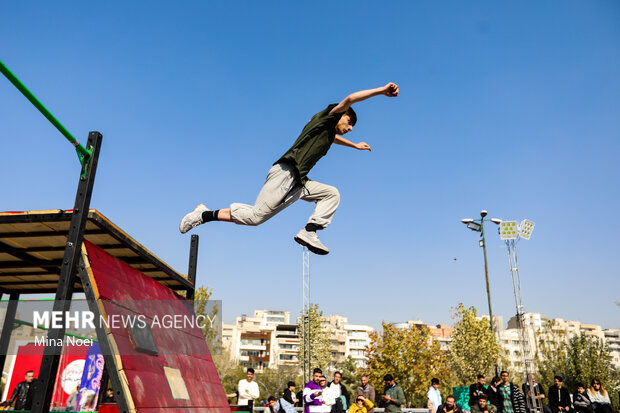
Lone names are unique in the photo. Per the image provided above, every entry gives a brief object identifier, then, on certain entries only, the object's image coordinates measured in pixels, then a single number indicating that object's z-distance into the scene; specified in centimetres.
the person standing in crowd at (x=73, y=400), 1242
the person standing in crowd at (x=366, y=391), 1066
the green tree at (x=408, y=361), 3341
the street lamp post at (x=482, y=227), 2465
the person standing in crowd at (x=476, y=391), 1133
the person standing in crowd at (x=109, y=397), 1062
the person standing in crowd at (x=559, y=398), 1188
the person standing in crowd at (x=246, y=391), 954
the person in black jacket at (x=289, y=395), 1060
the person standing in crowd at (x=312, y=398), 1020
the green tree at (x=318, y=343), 4716
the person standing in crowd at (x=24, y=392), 957
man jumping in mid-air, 448
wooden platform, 494
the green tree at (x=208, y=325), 3058
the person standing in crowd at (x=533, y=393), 1167
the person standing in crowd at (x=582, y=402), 1170
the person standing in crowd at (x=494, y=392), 1114
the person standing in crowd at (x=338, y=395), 1044
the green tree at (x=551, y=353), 3612
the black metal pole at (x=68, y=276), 405
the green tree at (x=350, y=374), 5344
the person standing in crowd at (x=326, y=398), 1034
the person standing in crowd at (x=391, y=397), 1036
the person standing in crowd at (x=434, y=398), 1178
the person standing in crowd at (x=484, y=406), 1091
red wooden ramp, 422
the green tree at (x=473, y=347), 2939
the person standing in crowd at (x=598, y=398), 1161
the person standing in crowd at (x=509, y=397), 1092
